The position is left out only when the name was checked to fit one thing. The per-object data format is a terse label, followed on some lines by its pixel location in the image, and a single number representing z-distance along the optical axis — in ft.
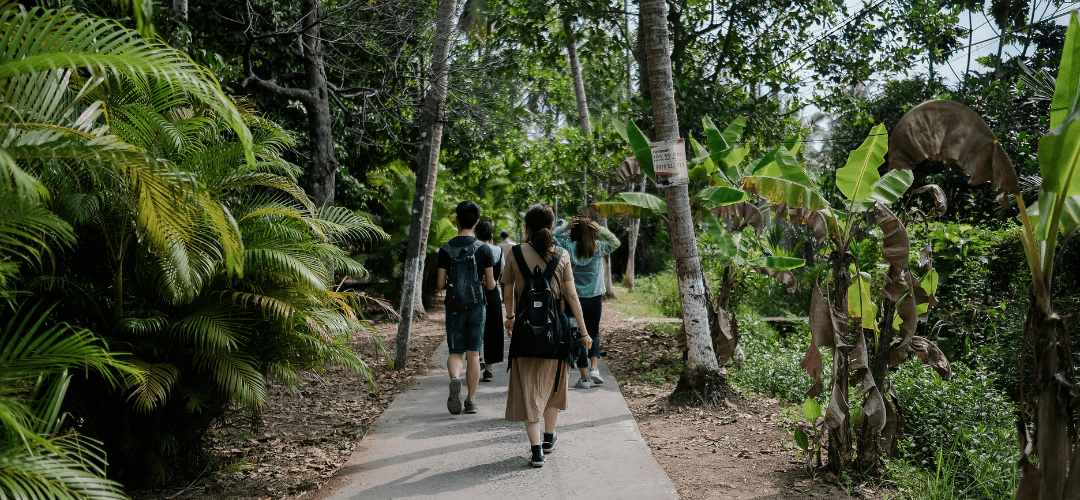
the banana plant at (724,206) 25.17
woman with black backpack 17.51
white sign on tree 23.00
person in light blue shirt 25.14
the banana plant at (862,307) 15.89
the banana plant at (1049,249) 11.84
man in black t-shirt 22.79
